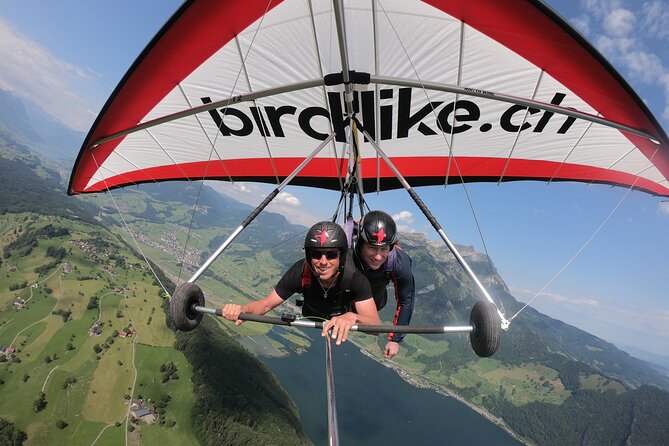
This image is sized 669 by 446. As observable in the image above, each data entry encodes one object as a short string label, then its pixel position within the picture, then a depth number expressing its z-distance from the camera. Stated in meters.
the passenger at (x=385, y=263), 3.79
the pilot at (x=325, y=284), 3.30
